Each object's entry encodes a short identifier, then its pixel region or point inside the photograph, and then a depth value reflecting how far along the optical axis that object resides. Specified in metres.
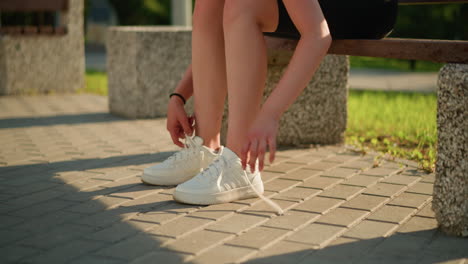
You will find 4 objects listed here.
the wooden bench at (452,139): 2.14
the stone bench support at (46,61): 6.37
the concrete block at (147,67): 5.14
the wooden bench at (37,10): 6.55
